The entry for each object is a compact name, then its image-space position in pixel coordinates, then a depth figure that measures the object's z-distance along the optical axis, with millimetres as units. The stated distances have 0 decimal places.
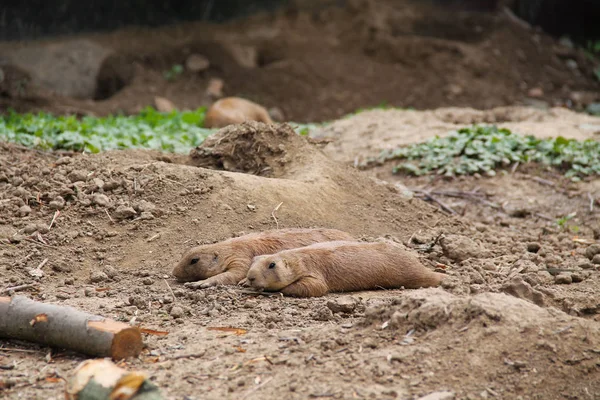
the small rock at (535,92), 32250
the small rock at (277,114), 28250
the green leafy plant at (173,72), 29687
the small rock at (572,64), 35000
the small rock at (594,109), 29469
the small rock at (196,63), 30437
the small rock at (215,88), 29562
